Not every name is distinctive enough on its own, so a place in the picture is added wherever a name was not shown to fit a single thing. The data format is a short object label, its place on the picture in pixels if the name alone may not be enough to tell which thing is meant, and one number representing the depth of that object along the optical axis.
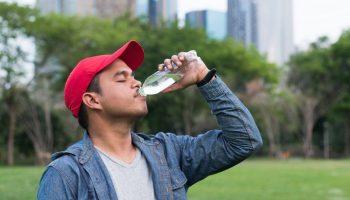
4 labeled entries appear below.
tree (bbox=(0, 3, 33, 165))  32.38
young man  2.23
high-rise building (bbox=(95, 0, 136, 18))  40.22
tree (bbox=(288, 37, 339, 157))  45.25
